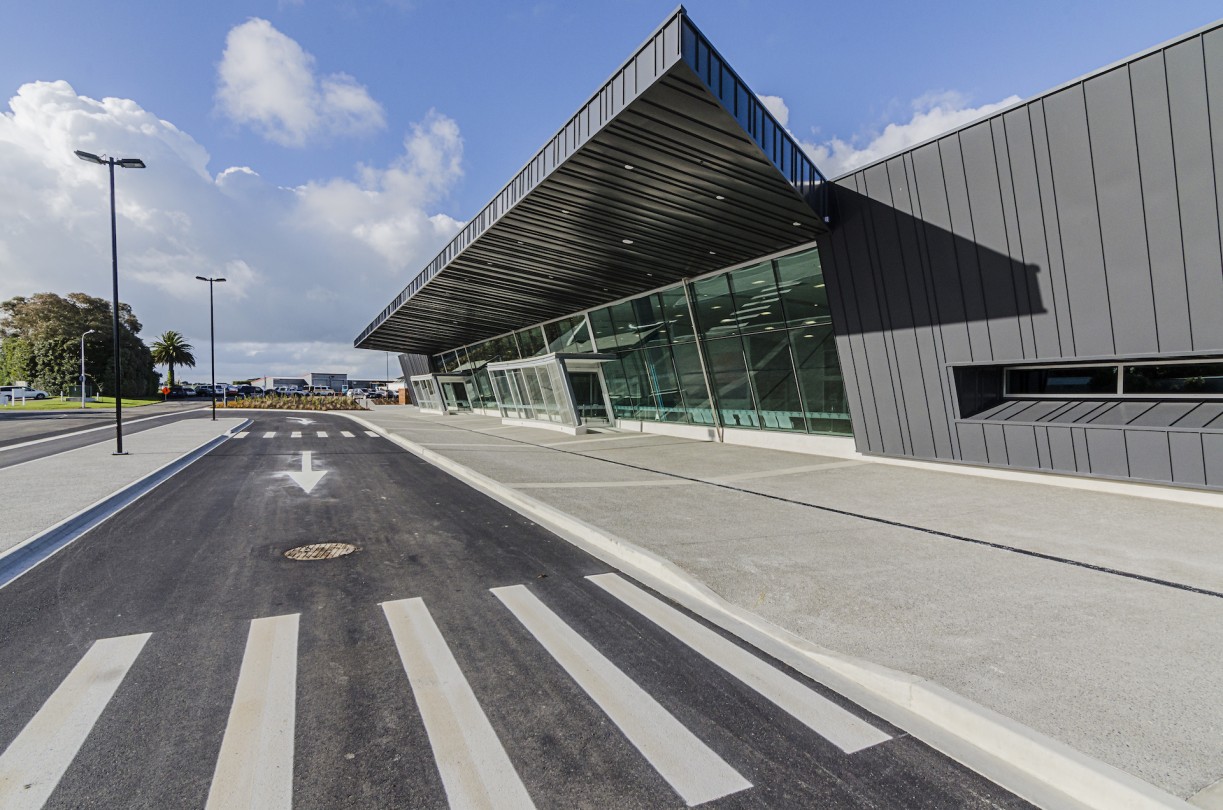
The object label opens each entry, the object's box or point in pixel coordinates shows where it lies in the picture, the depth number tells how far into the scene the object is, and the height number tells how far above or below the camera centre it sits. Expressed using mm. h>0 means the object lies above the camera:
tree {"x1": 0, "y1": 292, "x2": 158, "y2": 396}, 63031 +14060
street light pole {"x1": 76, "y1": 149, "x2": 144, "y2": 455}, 15450 +6528
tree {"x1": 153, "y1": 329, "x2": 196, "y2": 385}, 84188 +15943
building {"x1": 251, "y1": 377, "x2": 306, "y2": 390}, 129125 +15891
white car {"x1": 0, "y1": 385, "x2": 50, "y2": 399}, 52438 +7209
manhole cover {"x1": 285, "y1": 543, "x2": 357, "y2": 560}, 7234 -1435
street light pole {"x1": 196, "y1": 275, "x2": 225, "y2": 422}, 36938 +8089
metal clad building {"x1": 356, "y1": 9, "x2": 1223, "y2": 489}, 9781 +3790
